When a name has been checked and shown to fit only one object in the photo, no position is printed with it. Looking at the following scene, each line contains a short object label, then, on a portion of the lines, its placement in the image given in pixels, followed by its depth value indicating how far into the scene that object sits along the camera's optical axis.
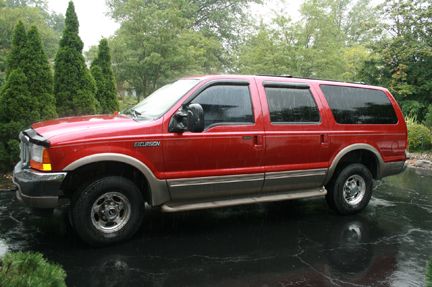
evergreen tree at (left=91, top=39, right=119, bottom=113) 10.77
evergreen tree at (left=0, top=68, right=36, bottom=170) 7.55
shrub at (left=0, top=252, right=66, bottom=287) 2.19
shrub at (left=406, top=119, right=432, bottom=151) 12.60
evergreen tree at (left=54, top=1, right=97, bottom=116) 9.13
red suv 4.23
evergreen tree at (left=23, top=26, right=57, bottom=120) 8.04
